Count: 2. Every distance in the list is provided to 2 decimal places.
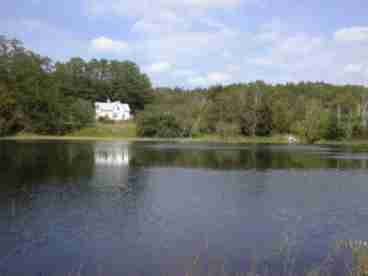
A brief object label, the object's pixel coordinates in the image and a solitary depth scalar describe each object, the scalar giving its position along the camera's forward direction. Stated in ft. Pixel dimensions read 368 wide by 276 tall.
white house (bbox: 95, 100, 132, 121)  322.26
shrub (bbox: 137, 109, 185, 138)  259.60
